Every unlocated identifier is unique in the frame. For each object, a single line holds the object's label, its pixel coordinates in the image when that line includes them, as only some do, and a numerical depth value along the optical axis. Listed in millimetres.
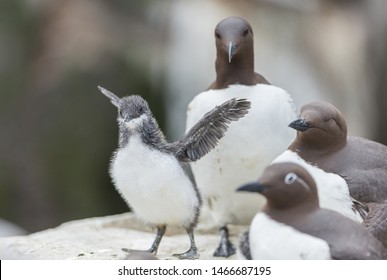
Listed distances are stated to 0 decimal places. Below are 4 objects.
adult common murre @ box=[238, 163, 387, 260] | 8117
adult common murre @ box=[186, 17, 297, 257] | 11148
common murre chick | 9625
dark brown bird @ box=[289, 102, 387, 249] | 9805
